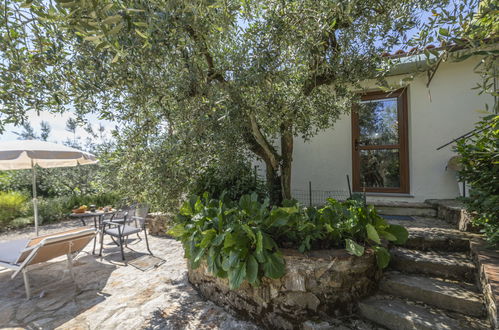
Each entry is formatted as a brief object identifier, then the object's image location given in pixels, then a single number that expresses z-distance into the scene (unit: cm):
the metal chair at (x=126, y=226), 434
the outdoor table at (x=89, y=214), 533
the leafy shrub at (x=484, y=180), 231
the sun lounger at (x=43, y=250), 302
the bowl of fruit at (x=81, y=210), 553
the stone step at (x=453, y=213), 316
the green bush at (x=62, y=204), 762
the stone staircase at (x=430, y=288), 204
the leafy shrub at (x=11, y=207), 706
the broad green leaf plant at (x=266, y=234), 231
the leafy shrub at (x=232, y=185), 373
